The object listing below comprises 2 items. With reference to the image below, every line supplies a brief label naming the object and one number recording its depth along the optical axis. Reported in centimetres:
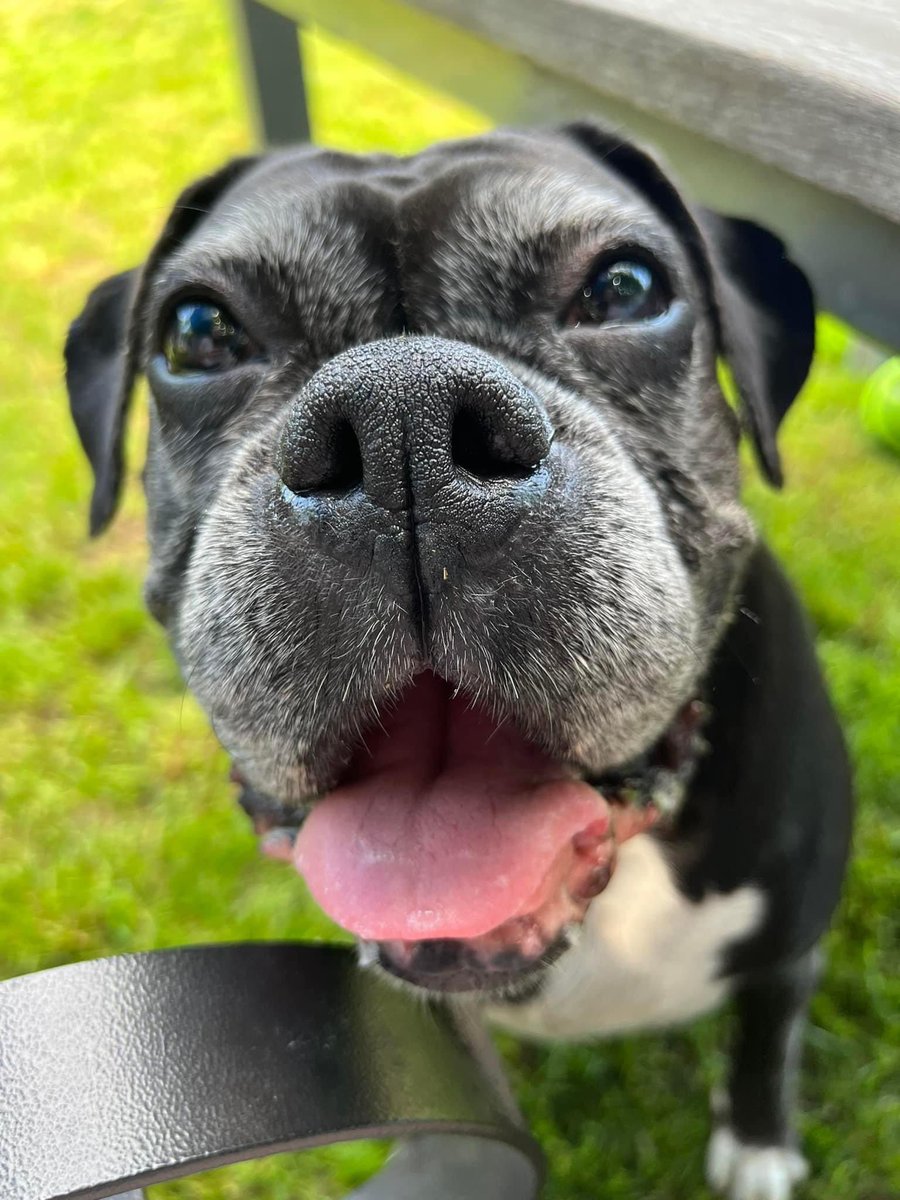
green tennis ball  47
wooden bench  19
